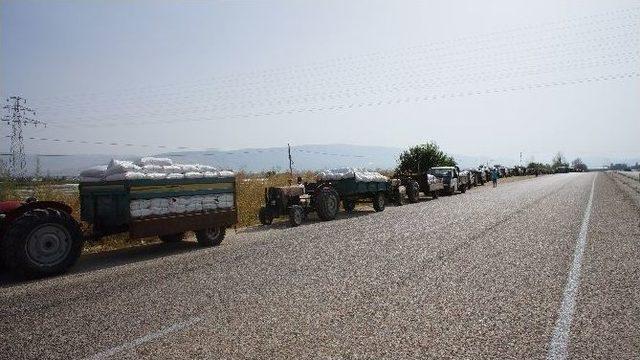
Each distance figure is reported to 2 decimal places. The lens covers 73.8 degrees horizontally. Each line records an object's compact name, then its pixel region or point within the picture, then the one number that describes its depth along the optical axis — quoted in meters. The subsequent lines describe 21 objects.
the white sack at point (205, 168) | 10.18
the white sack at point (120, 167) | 8.57
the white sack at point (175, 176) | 9.09
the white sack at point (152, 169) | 8.95
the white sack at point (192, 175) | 9.45
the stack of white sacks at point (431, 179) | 24.66
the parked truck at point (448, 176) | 27.36
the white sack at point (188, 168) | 9.62
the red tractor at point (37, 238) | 6.93
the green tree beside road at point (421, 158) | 36.88
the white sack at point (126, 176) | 8.36
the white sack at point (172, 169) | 9.22
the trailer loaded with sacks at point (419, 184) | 22.94
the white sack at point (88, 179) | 9.02
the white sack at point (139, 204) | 8.31
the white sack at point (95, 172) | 9.03
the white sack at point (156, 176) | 8.70
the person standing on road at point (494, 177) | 36.61
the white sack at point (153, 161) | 9.23
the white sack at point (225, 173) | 10.36
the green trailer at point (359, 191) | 16.61
